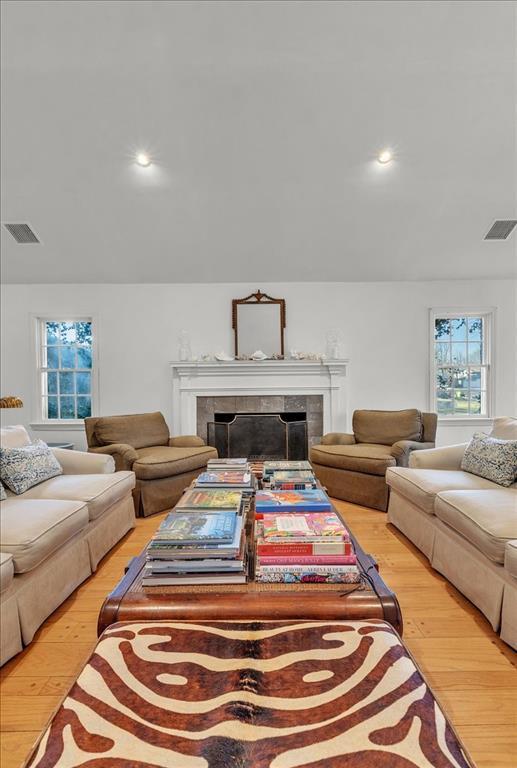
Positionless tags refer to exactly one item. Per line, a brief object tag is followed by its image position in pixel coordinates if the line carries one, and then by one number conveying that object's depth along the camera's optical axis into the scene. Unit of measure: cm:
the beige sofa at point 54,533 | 164
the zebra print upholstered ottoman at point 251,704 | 67
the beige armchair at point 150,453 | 334
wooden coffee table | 113
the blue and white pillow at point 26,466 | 237
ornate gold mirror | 510
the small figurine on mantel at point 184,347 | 495
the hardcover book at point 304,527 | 136
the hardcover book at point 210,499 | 172
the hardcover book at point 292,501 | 170
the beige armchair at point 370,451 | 345
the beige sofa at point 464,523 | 171
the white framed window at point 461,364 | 529
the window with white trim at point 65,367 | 530
